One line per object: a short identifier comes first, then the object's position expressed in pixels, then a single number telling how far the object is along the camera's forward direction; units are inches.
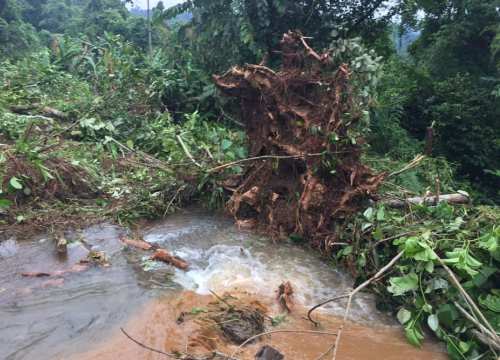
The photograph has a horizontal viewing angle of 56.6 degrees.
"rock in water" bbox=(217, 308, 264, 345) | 139.2
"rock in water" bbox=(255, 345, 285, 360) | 128.3
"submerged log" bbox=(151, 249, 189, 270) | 185.3
